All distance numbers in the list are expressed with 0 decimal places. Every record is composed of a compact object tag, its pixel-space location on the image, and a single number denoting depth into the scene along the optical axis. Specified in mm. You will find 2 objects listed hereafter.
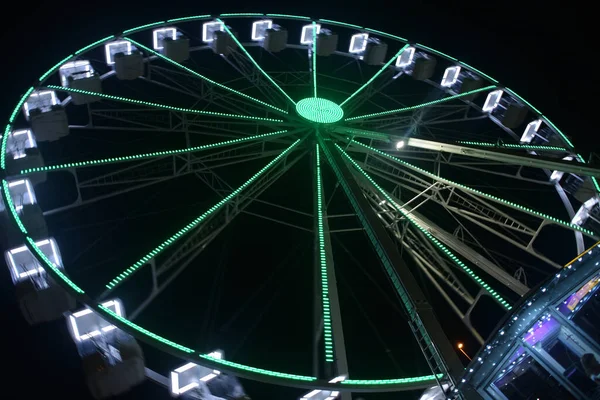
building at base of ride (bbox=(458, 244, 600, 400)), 6215
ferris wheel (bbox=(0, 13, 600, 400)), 8078
